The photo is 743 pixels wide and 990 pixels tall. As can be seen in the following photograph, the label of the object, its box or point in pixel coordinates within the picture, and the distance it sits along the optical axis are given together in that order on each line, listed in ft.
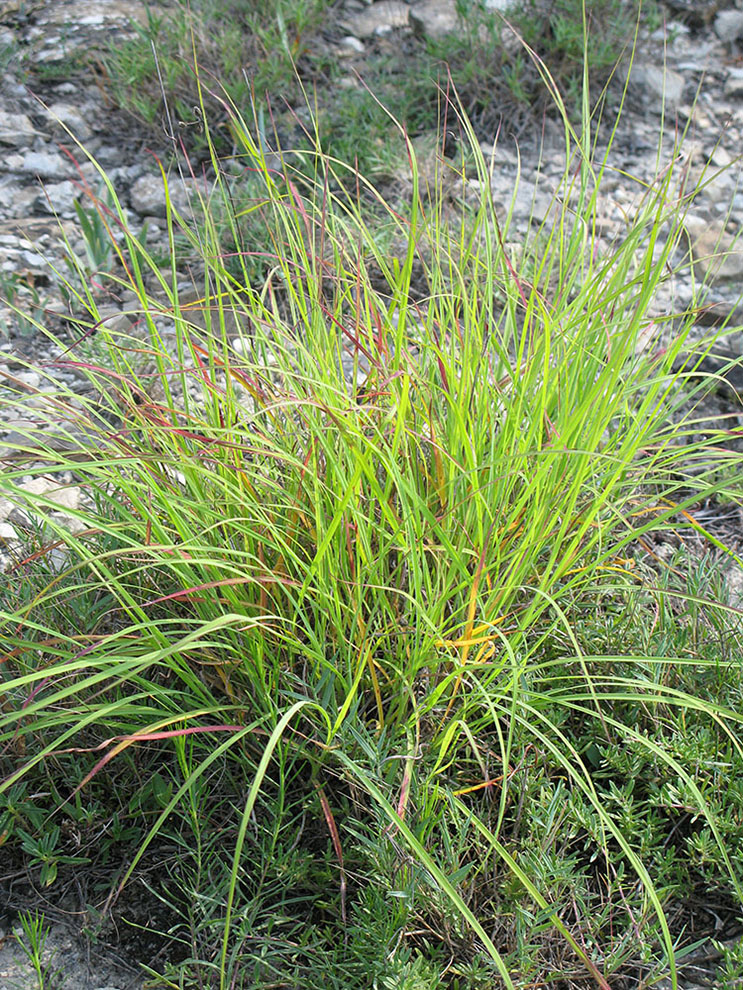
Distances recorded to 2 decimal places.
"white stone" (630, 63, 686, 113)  11.48
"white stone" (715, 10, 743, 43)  12.64
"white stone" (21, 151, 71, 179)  10.66
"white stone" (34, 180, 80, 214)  10.25
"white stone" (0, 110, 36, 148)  11.06
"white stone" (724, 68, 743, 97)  11.91
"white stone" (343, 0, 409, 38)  12.59
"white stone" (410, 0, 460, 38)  12.19
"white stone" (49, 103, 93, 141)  11.32
